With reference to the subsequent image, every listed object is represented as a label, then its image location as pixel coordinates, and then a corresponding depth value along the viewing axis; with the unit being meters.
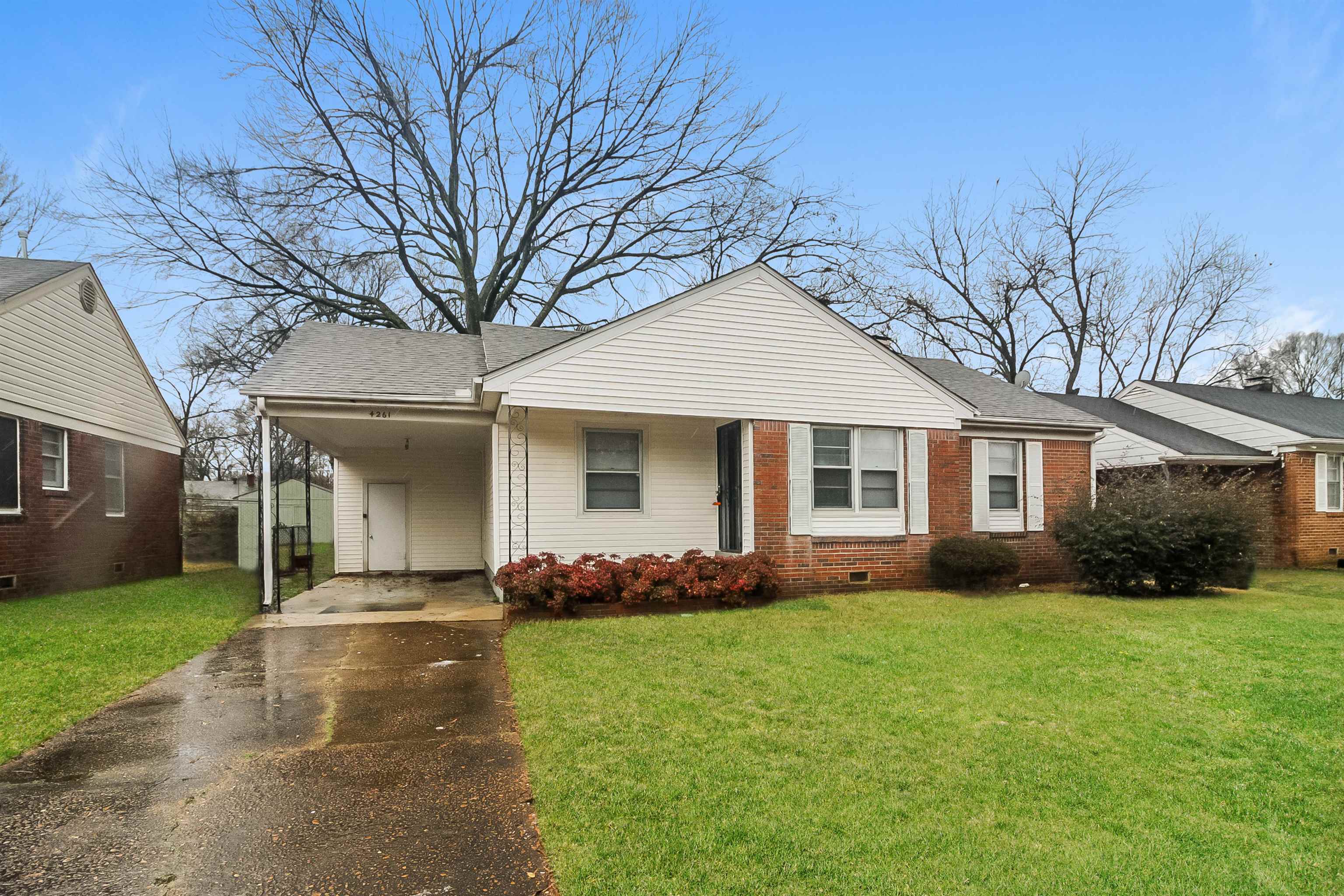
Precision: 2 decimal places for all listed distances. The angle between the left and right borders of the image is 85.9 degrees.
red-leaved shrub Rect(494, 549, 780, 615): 9.21
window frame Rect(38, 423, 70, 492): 12.48
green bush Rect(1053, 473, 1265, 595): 10.98
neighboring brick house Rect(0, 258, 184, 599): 11.25
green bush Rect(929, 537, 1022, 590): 11.17
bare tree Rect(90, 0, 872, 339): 21.00
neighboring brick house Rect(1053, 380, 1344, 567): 16.53
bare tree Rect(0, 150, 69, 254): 22.02
